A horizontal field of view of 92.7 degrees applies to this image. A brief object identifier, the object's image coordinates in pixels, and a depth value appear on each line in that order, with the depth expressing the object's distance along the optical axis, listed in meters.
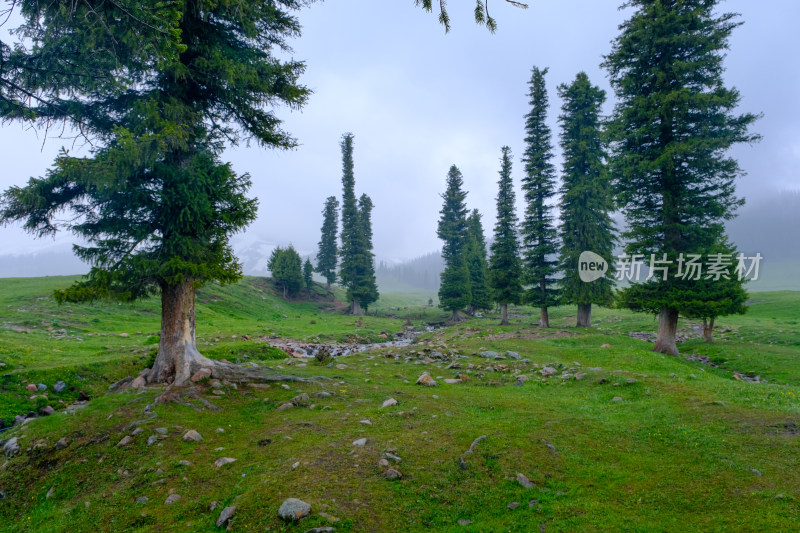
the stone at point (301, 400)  9.35
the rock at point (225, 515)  4.65
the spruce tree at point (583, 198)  30.72
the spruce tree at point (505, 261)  36.91
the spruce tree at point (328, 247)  71.25
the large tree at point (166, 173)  8.80
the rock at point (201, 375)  10.30
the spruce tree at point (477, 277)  51.41
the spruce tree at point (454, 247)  47.44
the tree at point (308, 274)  66.19
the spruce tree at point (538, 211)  33.28
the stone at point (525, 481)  5.34
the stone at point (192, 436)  7.17
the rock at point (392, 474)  5.50
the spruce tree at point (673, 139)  17.61
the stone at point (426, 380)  11.75
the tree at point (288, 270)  62.44
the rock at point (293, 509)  4.52
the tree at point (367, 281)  55.62
